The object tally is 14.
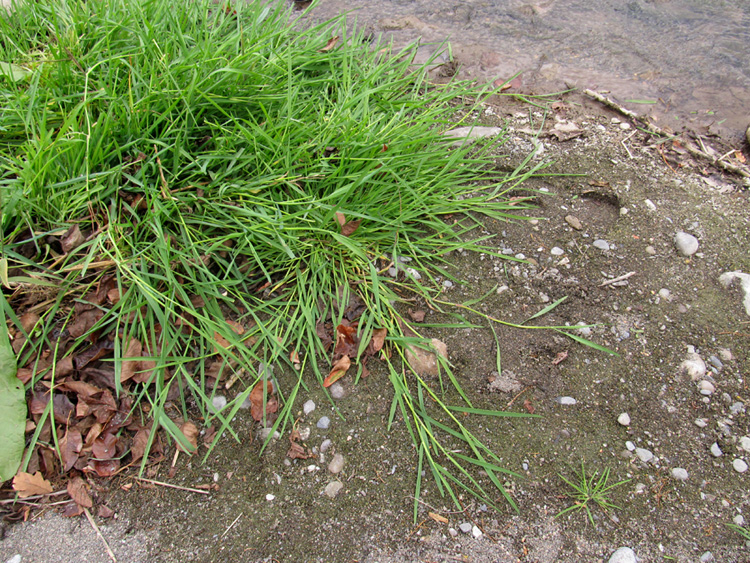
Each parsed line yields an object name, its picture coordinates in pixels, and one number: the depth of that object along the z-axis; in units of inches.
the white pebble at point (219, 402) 72.3
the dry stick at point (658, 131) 96.0
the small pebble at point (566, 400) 71.4
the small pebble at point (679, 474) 65.1
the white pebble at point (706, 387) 71.5
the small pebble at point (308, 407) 71.3
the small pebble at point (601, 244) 86.3
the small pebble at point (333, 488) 65.2
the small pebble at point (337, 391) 72.6
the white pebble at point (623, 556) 59.4
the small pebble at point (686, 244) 85.3
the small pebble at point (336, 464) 67.1
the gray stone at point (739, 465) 65.4
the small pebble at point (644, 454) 66.7
